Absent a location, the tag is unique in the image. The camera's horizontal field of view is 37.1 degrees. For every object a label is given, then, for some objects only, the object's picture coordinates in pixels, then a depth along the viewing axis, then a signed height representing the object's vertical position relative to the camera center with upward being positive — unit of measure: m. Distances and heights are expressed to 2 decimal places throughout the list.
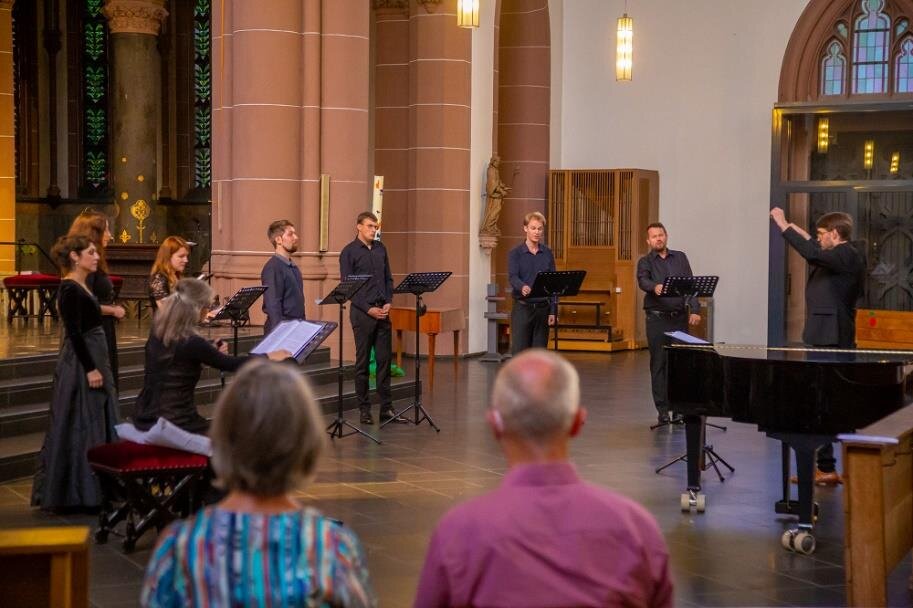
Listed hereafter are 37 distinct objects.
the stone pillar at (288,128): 13.60 +0.91
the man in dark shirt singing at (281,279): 9.83 -0.45
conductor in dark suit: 8.68 -0.41
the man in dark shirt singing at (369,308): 10.93 -0.73
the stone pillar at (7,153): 18.62 +0.86
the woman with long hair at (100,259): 7.92 -0.25
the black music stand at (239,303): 8.99 -0.57
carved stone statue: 17.02 +0.26
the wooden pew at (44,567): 3.77 -0.99
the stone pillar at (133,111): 19.16 +1.48
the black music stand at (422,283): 10.73 -0.51
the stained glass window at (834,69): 17.75 +1.98
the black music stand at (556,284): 11.88 -0.57
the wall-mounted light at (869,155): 17.56 +0.85
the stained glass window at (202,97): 21.58 +1.91
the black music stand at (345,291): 9.80 -0.53
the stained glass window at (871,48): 17.48 +2.23
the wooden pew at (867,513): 5.52 -1.19
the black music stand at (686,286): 10.65 -0.52
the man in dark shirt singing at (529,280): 12.42 -0.56
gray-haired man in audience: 2.66 -0.62
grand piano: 6.74 -0.88
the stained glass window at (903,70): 17.36 +1.93
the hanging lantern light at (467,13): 13.30 +2.01
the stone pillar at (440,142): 16.34 +0.92
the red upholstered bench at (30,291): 15.24 -0.86
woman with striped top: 2.59 -0.60
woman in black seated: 6.65 -0.70
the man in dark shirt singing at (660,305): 11.05 -0.69
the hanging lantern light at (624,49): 16.16 +2.05
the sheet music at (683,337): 7.91 -0.69
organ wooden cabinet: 18.05 -0.35
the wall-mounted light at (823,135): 17.78 +1.12
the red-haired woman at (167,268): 8.44 -0.32
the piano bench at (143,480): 6.58 -1.31
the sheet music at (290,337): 7.28 -0.65
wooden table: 14.01 -1.09
